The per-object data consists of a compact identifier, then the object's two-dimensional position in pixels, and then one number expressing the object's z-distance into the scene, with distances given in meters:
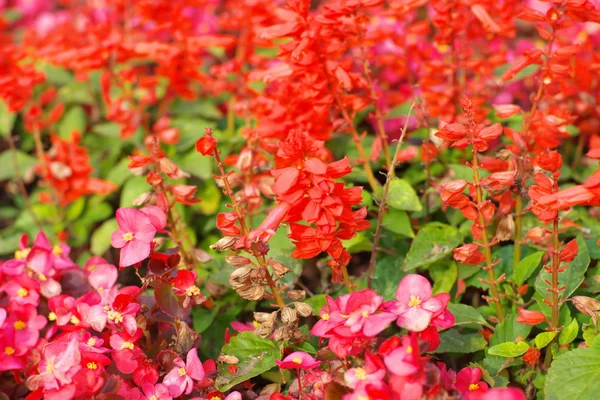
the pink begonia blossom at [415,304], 0.76
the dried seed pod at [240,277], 0.80
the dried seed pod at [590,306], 0.80
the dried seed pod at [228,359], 0.82
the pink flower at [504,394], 0.73
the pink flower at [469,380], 0.79
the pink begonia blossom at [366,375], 0.75
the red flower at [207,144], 0.79
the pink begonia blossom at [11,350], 0.85
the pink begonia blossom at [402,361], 0.74
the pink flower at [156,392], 0.80
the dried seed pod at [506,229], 0.85
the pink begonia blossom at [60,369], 0.79
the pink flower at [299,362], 0.78
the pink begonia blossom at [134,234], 0.81
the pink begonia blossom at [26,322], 0.87
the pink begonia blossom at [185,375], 0.81
